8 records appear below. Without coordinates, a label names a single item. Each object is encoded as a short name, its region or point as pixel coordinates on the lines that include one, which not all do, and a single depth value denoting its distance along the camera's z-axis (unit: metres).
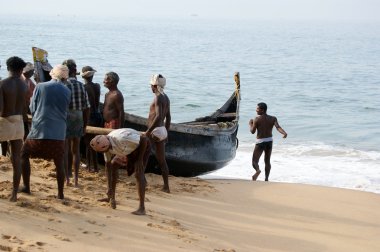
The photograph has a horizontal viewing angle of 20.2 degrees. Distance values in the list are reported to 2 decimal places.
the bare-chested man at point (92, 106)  14.98
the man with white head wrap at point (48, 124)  11.49
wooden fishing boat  16.93
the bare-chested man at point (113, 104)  14.18
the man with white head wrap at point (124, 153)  11.55
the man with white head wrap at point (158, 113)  13.80
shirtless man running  18.42
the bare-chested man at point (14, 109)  11.39
